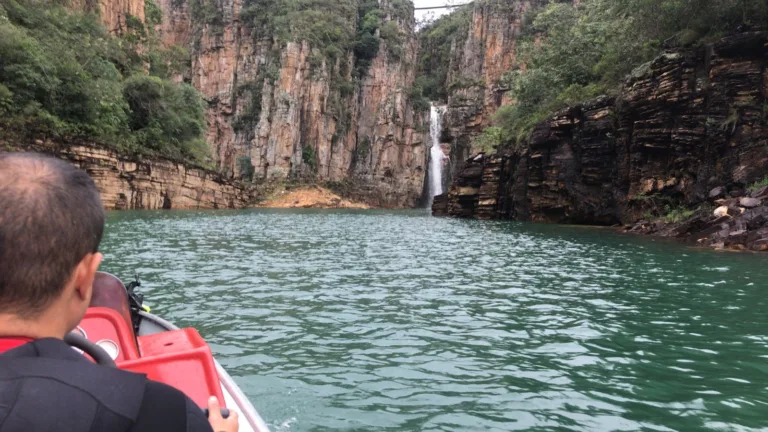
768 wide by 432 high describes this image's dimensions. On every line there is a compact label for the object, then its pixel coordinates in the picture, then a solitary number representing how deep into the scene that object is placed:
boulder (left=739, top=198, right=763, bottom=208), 16.80
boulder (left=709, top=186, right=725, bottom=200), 20.36
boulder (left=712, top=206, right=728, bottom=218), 17.81
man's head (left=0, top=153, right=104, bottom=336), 1.32
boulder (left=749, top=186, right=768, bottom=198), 17.50
